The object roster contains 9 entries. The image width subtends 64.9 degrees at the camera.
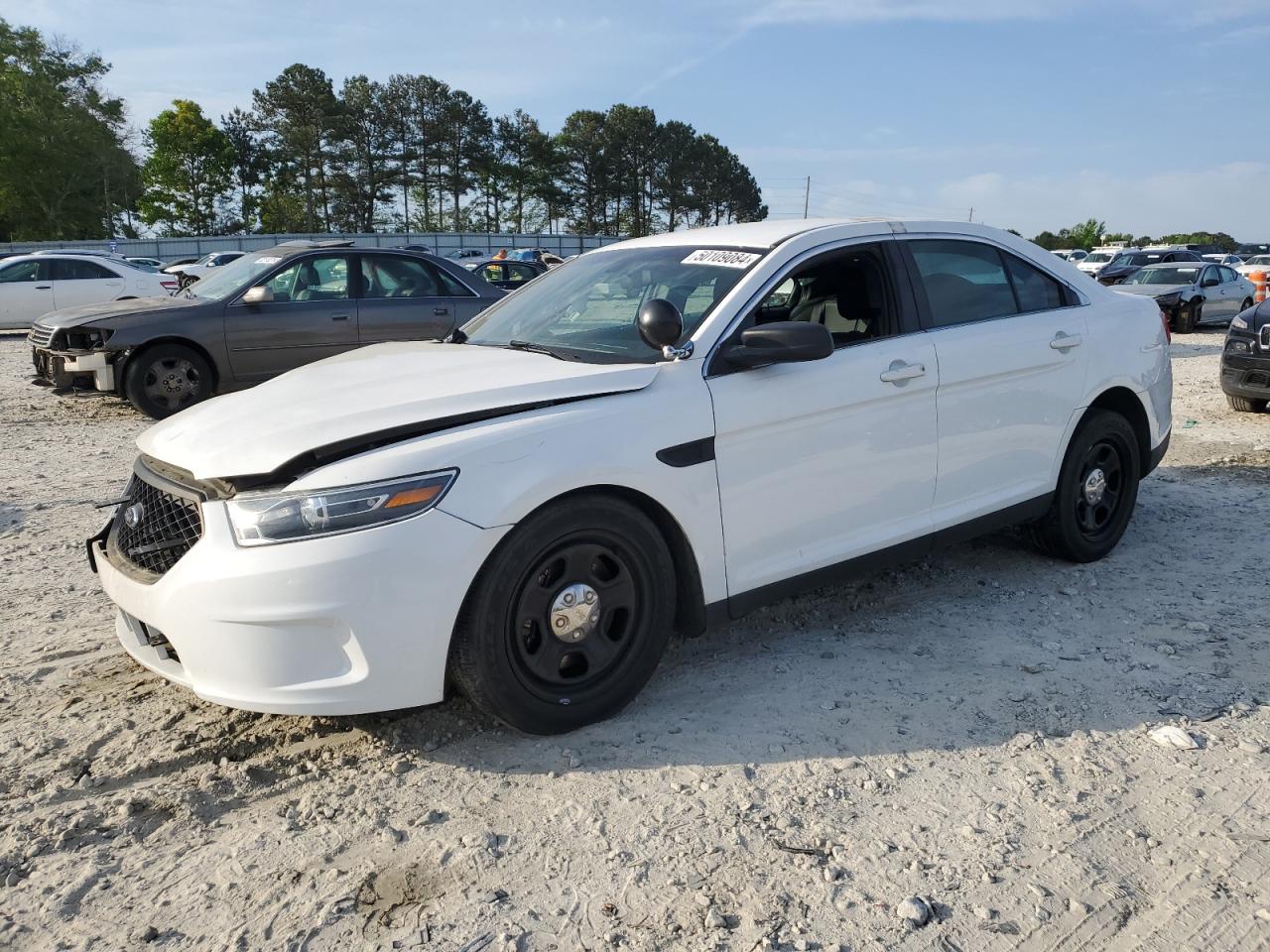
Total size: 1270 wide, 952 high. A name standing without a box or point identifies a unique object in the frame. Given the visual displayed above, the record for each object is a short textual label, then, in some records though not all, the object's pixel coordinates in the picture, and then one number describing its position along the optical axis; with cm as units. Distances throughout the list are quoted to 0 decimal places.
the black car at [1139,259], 2431
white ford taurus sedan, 286
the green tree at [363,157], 7269
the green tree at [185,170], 7125
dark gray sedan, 909
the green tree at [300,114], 6962
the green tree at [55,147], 5881
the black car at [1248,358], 921
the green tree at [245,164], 7619
